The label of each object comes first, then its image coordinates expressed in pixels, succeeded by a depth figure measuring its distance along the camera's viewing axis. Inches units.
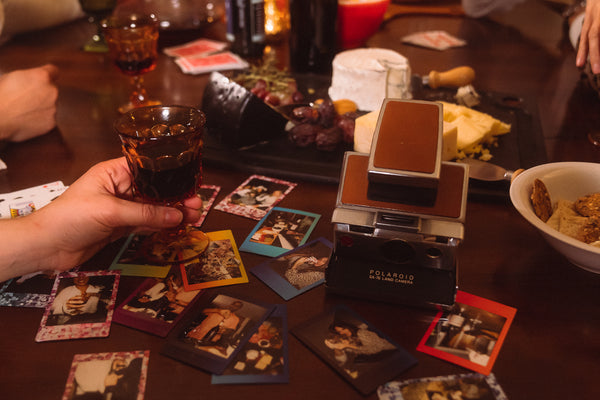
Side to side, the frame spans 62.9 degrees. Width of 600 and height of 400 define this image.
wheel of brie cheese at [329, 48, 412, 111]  56.3
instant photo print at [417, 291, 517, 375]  29.1
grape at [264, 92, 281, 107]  56.6
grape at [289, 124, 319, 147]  50.0
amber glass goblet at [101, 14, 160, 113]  55.8
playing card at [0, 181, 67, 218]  41.8
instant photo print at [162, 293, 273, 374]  28.7
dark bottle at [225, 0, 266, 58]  69.2
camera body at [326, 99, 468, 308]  29.5
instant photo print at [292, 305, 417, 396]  27.8
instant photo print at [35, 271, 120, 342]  30.3
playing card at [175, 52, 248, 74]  71.2
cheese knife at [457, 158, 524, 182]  43.9
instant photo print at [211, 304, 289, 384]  27.6
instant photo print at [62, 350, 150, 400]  26.8
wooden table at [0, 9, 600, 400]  27.6
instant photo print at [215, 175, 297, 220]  42.3
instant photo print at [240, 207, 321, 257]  37.8
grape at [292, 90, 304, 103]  57.9
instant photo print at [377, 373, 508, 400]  26.8
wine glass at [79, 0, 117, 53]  73.2
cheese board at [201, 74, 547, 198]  46.4
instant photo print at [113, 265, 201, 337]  30.8
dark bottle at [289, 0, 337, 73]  65.7
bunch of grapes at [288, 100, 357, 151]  49.6
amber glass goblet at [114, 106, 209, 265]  34.3
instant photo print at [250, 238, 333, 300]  34.0
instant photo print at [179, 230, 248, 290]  34.3
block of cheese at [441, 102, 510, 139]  49.6
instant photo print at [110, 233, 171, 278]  35.1
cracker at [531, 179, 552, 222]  35.0
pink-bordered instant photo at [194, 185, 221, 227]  42.1
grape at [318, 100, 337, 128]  51.3
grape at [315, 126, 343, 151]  49.3
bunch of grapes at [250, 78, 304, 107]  57.2
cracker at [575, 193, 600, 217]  35.9
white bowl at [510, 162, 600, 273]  32.0
